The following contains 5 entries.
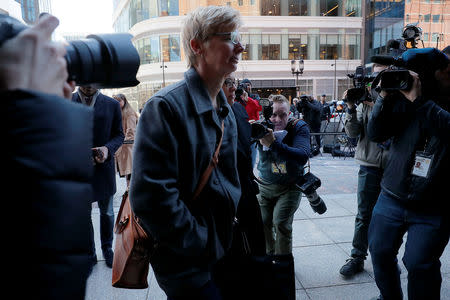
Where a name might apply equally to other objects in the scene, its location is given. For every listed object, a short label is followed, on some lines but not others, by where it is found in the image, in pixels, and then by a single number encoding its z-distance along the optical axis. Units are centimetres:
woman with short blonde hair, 143
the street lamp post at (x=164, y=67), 3719
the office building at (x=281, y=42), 3766
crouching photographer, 314
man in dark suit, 337
